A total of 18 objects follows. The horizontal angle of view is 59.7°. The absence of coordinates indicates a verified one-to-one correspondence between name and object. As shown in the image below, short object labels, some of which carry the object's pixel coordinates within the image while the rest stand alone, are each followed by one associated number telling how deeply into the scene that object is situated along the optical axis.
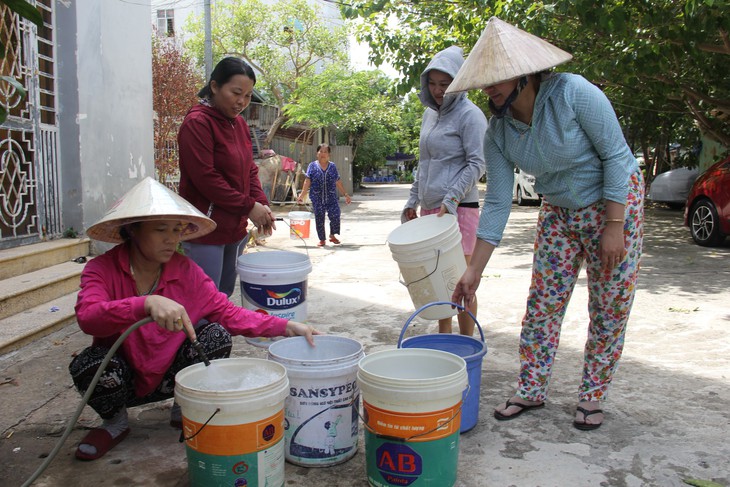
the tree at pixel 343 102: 21.11
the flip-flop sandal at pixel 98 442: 2.78
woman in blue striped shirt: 2.83
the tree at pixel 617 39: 6.80
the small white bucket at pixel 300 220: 9.49
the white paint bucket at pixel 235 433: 2.23
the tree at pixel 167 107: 12.16
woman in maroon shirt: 3.55
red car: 8.94
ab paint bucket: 2.34
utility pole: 14.92
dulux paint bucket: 3.54
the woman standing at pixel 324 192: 10.75
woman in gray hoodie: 3.96
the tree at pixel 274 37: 26.56
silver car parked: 15.76
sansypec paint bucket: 2.60
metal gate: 5.66
